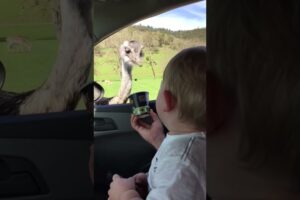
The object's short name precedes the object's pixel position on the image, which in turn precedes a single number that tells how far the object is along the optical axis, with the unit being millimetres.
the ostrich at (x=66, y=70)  1569
